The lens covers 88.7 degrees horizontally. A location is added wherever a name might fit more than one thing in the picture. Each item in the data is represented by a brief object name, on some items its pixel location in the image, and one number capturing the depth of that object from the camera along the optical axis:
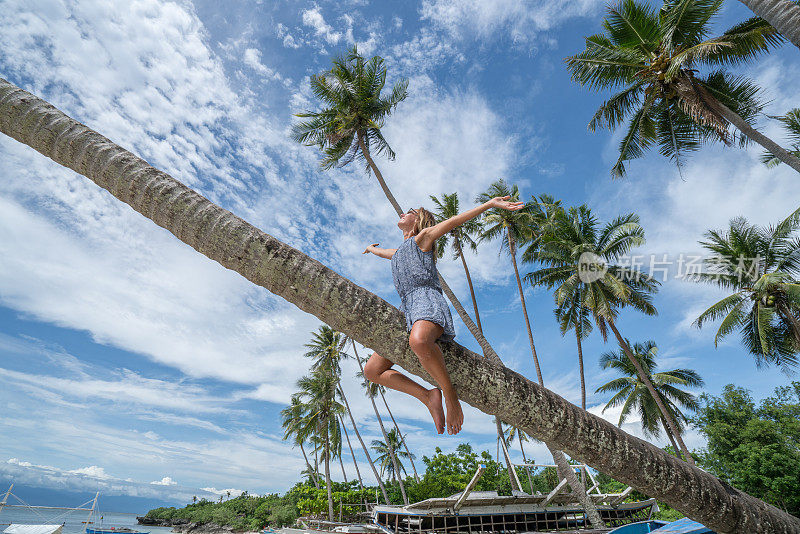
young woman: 2.06
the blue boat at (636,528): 5.50
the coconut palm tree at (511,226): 19.02
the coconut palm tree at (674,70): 10.15
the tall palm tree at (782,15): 5.49
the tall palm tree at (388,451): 36.09
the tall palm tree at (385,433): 29.95
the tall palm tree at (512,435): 33.09
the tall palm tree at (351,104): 15.02
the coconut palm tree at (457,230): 18.89
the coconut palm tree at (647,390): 24.27
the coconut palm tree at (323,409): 28.22
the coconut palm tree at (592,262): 18.06
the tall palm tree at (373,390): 28.72
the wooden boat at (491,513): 11.81
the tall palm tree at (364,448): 28.34
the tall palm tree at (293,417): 31.84
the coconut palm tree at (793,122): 12.20
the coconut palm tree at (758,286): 15.73
